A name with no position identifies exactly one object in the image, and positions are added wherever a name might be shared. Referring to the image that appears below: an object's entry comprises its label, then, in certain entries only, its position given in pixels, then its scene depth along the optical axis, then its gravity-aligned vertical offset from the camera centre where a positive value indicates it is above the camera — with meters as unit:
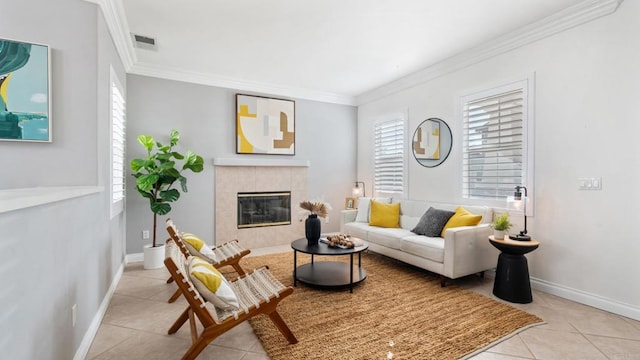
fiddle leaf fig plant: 3.77 +0.01
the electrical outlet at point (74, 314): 1.85 -0.88
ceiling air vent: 3.51 +1.63
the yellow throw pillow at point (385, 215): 4.48 -0.58
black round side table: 2.89 -0.93
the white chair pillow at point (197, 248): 2.99 -0.73
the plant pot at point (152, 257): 3.96 -1.09
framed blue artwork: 2.17 +0.63
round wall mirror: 4.30 +0.53
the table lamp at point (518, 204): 3.06 -0.28
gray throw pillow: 3.77 -0.58
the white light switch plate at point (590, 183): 2.79 -0.05
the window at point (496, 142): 3.37 +0.44
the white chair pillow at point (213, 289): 1.92 -0.73
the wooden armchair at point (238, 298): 1.77 -0.86
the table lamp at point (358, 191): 5.83 -0.28
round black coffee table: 3.15 -1.13
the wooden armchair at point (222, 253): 2.68 -0.87
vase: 3.46 -0.62
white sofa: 3.18 -0.82
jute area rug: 2.10 -1.21
